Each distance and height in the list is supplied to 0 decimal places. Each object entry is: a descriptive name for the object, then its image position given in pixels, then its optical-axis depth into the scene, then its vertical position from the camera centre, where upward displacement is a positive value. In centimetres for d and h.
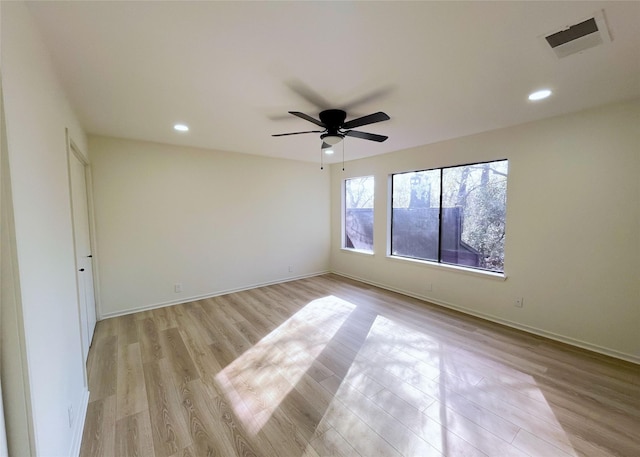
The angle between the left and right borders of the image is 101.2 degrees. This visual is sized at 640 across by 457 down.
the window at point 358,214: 516 -2
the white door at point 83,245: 250 -31
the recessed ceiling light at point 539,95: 225 +102
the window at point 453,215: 345 -5
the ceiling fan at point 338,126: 242 +84
